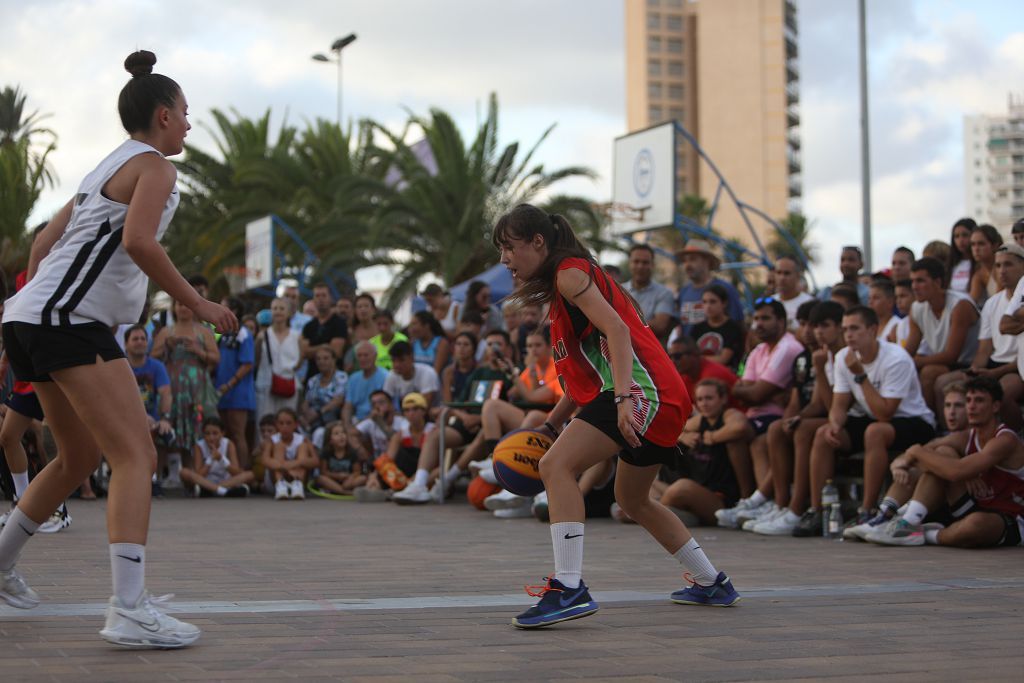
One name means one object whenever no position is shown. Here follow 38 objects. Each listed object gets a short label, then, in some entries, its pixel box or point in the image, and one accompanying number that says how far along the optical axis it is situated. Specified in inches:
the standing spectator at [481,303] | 603.2
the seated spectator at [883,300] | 453.1
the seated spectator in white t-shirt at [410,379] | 581.0
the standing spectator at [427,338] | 611.5
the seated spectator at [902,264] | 485.7
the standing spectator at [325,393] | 616.1
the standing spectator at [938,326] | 398.9
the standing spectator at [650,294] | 520.4
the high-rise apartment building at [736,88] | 4185.5
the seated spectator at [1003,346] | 362.0
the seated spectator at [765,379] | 420.5
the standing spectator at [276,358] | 626.2
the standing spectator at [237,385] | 606.9
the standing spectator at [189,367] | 579.8
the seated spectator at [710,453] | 420.8
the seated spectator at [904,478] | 357.7
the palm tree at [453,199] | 1133.1
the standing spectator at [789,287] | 499.5
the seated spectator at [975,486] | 343.6
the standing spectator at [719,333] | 483.1
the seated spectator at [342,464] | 589.3
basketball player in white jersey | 181.9
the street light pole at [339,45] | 1872.5
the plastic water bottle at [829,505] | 385.4
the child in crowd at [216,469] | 584.1
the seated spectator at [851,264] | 529.7
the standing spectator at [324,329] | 644.7
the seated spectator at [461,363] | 555.2
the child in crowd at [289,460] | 581.3
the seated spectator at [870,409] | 374.6
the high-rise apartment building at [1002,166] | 7332.7
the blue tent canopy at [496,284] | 797.9
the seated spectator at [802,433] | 392.8
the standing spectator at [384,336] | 635.5
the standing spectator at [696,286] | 503.8
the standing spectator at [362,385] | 603.2
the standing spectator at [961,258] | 431.2
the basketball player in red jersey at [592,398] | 213.0
